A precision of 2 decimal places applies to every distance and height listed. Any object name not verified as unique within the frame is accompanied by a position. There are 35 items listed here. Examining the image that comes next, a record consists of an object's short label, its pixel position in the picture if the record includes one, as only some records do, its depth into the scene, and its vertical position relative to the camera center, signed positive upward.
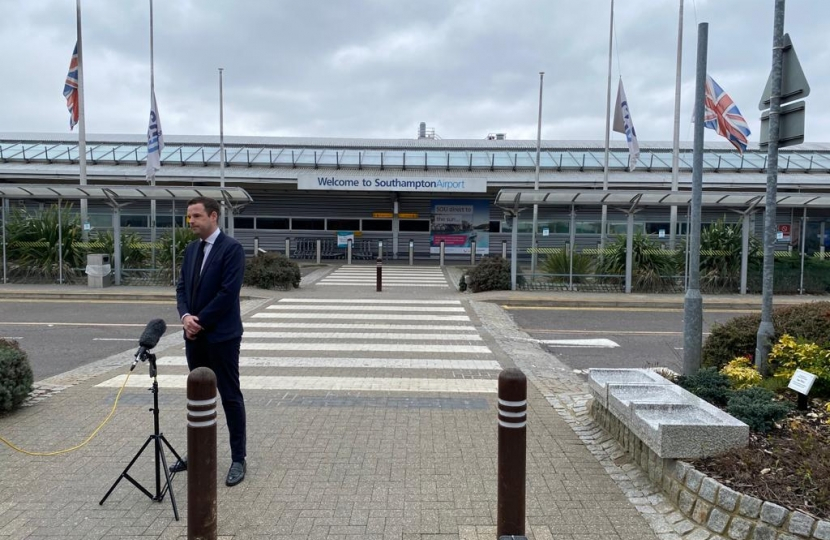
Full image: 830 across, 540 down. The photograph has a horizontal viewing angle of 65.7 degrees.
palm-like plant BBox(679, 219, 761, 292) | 18.94 -0.26
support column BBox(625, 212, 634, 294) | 18.62 -0.02
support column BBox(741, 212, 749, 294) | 18.52 +0.13
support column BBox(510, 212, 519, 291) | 18.53 -0.09
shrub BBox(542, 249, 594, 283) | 19.20 -0.57
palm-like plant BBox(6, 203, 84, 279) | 19.36 -0.01
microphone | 4.21 -0.61
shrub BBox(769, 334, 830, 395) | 5.11 -0.92
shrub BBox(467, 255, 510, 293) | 18.72 -0.90
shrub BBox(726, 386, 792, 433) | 4.46 -1.14
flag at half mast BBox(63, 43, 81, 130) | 21.66 +5.16
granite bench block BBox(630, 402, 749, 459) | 4.09 -1.20
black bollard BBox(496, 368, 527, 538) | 3.48 -1.11
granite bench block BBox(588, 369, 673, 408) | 5.66 -1.19
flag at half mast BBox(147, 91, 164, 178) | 23.14 +3.73
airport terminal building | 30.98 +3.43
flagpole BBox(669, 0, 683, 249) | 21.62 +4.30
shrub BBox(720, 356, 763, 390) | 5.50 -1.10
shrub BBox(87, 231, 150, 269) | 19.64 -0.11
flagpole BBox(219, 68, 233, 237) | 27.23 +4.32
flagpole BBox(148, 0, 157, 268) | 19.62 +0.48
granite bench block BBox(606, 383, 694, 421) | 4.93 -1.18
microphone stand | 4.18 -1.38
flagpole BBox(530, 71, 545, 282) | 19.42 -0.16
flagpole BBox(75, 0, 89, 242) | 19.84 +3.91
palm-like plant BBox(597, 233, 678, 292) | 18.97 -0.51
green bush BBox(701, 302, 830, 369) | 5.92 -0.79
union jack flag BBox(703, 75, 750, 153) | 17.14 +3.60
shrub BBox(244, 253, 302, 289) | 18.09 -0.78
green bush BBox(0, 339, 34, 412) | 5.91 -1.26
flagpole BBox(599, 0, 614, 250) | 24.54 +5.56
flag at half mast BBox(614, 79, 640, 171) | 21.91 +4.41
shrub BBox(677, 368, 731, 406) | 5.27 -1.16
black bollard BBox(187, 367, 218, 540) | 3.46 -1.12
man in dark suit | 4.45 -0.44
